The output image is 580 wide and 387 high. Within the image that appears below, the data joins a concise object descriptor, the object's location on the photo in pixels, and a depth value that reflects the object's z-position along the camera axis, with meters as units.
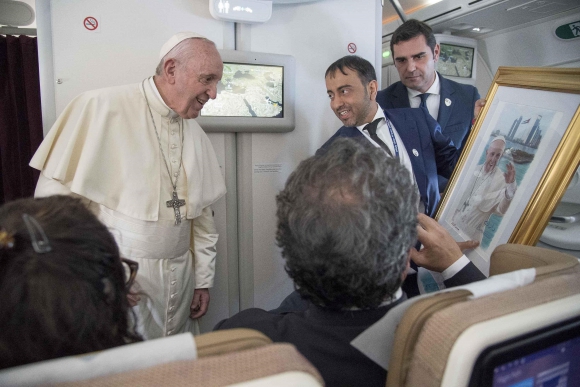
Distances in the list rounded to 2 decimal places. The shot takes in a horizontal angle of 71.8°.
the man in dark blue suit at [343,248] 0.85
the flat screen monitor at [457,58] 3.78
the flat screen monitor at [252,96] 2.09
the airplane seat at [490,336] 0.63
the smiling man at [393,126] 2.00
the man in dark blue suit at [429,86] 2.47
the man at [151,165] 1.65
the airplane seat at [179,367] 0.52
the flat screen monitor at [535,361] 0.64
